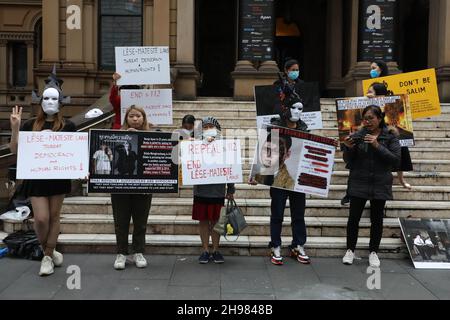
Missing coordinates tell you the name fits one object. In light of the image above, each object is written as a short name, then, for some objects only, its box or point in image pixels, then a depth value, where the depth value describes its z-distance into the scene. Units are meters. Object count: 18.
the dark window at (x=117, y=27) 13.67
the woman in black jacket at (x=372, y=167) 5.64
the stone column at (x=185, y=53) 12.58
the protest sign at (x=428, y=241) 5.86
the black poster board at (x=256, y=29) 12.66
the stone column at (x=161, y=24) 12.87
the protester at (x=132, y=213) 5.54
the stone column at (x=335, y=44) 15.59
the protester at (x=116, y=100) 6.86
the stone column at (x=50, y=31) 13.13
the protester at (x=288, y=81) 6.17
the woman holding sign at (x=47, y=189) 5.25
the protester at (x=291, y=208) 5.82
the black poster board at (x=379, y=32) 13.13
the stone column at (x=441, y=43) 12.41
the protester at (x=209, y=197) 5.67
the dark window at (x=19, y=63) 21.78
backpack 5.91
